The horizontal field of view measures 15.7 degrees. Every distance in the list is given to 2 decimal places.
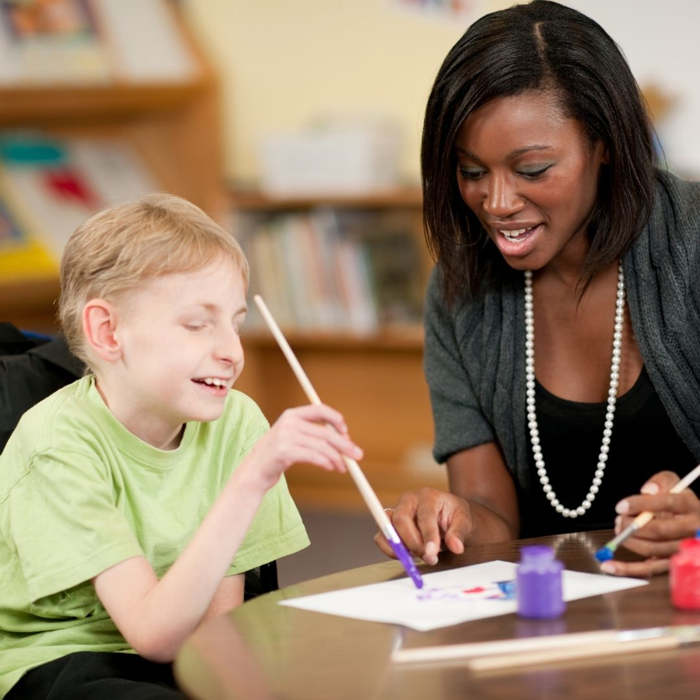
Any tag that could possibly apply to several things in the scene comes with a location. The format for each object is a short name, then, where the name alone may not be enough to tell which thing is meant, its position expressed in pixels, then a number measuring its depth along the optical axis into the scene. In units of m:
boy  1.96
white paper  1.89
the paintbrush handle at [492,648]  1.80
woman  2.22
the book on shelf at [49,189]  4.13
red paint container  1.88
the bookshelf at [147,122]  4.16
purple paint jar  1.86
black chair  2.19
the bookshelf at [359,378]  4.44
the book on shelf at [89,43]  4.15
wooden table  1.74
